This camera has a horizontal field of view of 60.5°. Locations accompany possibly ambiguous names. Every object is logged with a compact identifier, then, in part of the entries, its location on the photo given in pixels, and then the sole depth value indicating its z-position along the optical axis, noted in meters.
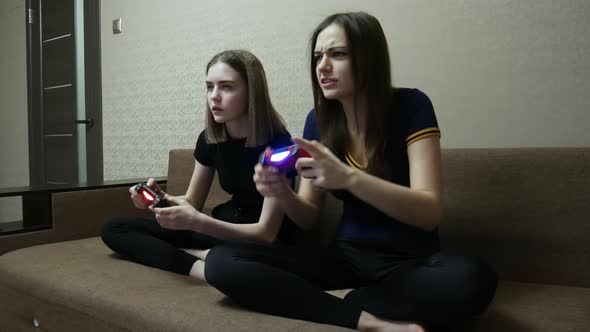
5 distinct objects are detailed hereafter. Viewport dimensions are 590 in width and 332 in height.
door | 3.35
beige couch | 1.11
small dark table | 1.93
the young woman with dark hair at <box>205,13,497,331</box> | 1.03
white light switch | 3.12
